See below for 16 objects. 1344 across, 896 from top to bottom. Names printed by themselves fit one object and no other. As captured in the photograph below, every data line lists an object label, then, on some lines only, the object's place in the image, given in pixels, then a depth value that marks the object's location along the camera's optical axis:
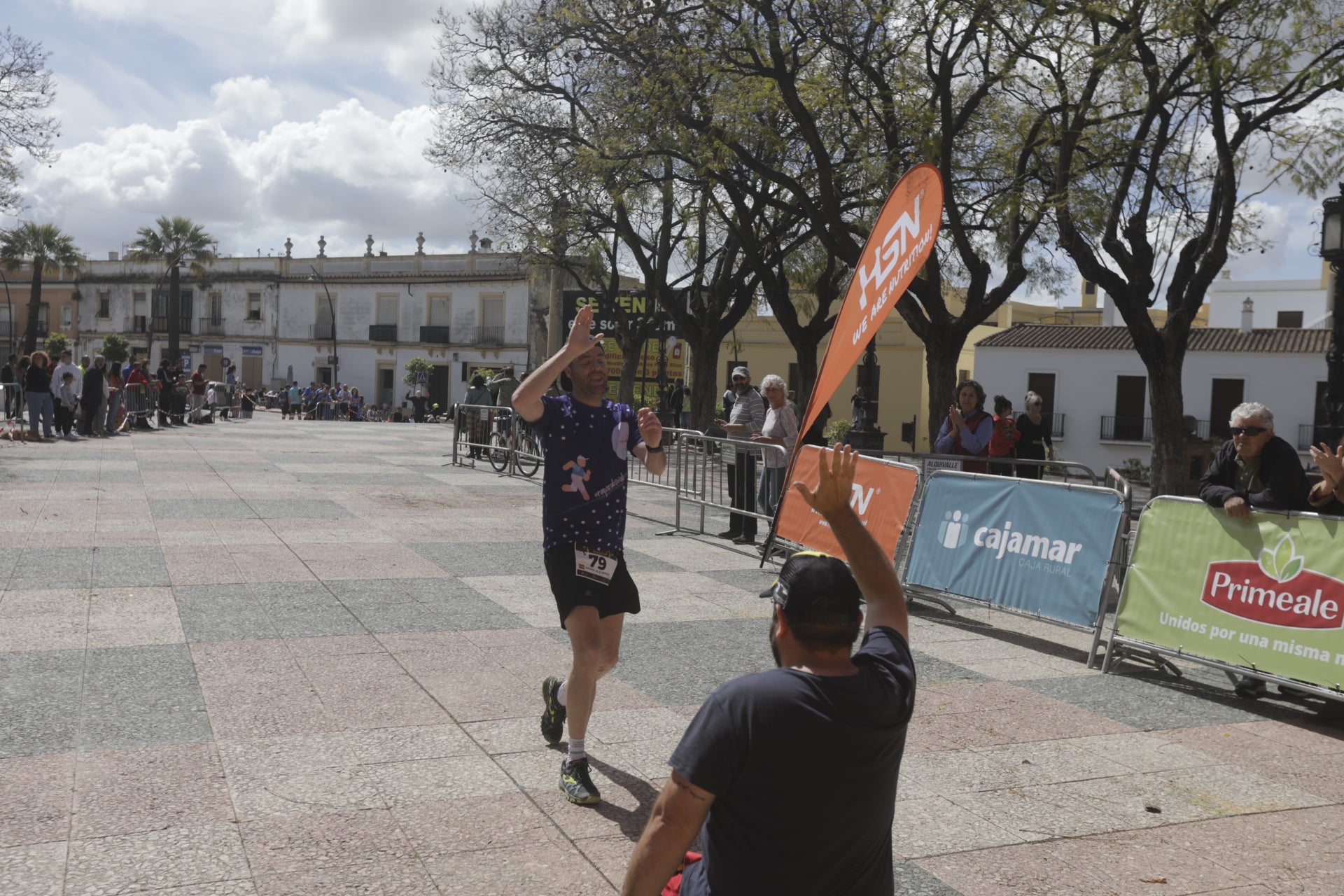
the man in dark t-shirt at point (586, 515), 4.43
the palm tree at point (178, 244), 65.25
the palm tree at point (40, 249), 65.25
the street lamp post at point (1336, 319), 11.46
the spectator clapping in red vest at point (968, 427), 10.59
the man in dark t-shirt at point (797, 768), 2.17
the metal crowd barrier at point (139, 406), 25.70
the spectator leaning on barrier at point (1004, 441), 11.29
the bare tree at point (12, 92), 20.89
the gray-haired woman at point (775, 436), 10.90
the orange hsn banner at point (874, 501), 8.55
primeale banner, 5.98
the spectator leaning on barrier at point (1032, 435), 11.60
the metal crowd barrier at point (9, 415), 21.52
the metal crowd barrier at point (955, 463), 10.03
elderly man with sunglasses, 6.46
